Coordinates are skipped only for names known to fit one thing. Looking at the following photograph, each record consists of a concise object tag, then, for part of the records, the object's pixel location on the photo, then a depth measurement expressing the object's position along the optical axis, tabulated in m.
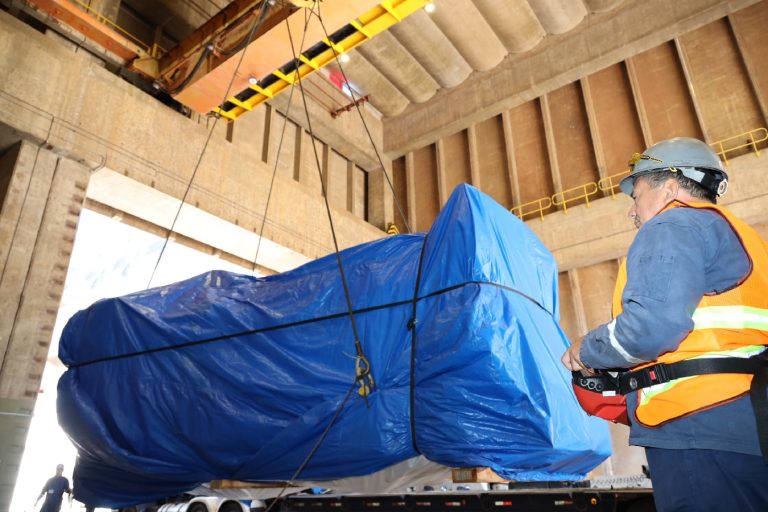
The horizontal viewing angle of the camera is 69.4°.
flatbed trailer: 3.89
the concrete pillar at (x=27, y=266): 6.21
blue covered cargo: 3.00
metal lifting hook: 3.26
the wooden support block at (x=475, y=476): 2.96
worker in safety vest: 1.56
